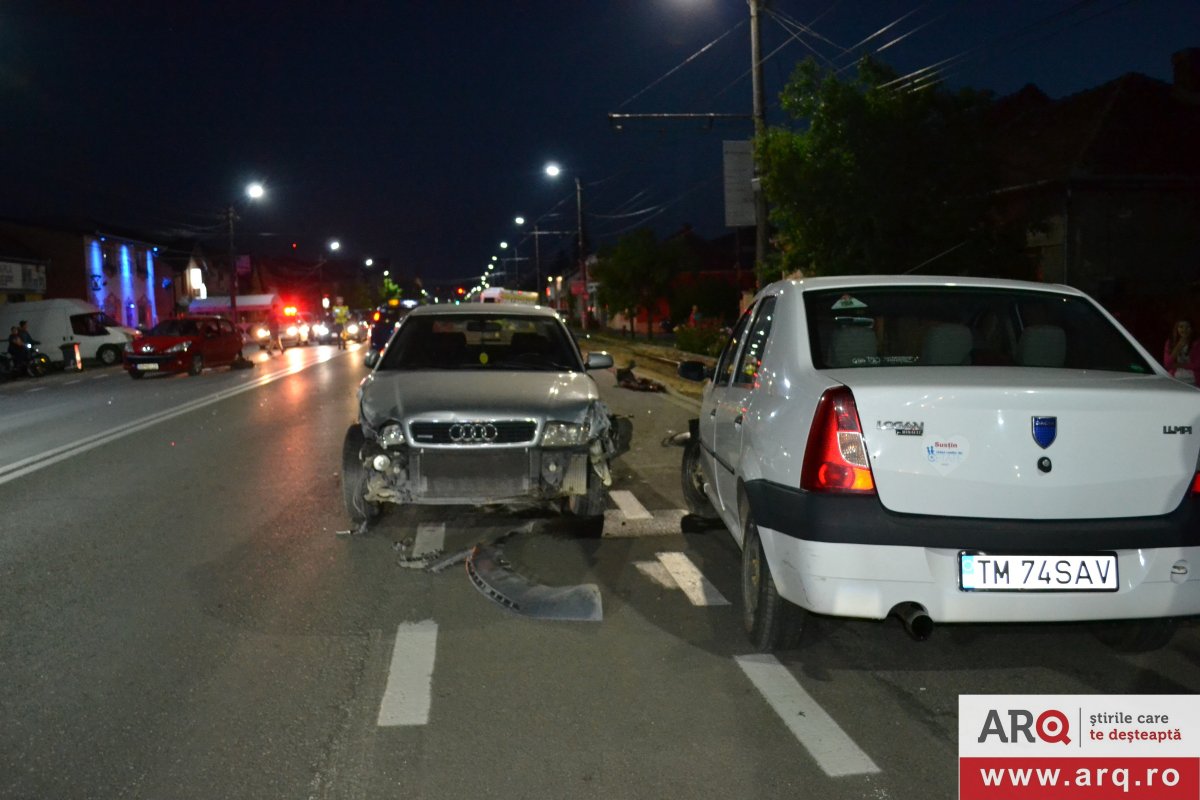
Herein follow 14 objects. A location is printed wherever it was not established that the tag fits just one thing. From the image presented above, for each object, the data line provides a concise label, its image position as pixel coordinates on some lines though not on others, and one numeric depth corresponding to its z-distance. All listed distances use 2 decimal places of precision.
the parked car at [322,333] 57.68
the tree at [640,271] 57.06
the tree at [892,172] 17.70
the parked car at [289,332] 49.38
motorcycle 30.00
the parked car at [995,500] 4.30
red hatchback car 27.89
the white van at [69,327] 33.69
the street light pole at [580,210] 55.97
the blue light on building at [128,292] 63.62
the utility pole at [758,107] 20.25
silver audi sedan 7.29
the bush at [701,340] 31.53
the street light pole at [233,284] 46.31
